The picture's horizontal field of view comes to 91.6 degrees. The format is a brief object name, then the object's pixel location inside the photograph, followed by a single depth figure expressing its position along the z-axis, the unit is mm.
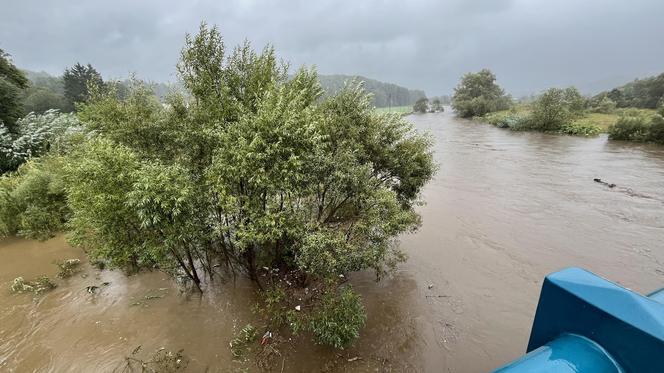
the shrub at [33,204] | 15234
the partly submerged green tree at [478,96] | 68938
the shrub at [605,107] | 56438
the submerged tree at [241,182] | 8008
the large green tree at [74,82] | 51625
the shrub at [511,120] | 46812
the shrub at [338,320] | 8320
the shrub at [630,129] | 34406
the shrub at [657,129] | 32562
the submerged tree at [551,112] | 43156
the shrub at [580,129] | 40969
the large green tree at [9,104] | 22766
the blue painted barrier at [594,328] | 1005
